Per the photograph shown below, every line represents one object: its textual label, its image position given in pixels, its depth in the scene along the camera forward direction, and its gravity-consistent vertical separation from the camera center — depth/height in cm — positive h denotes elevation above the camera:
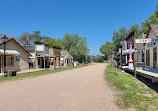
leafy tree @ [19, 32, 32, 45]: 6425 +888
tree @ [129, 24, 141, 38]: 4834 +1067
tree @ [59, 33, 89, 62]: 6684 +808
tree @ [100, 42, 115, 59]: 10325 +644
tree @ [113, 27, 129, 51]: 5778 +921
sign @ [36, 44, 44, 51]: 2882 +222
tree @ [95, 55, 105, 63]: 10744 -117
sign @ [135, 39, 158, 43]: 1020 +127
